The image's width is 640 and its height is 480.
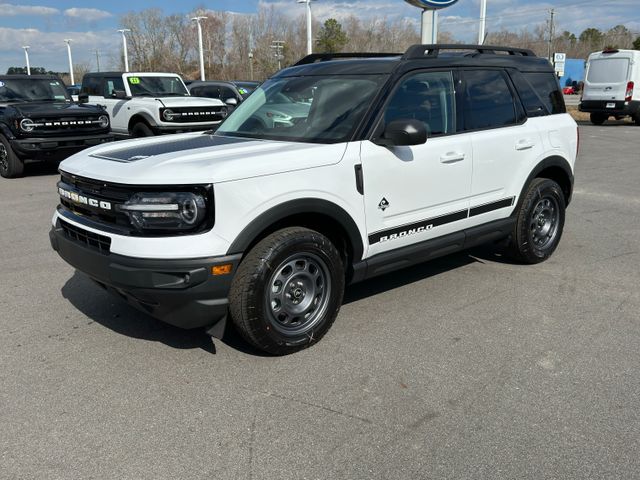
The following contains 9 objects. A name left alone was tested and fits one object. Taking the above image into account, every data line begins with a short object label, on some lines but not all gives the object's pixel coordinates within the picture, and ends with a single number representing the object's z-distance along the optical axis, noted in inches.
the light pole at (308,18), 1378.0
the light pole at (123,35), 2199.6
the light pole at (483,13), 985.5
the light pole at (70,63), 2806.6
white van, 821.2
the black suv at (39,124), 417.1
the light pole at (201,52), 1857.2
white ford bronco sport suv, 129.2
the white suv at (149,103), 487.2
